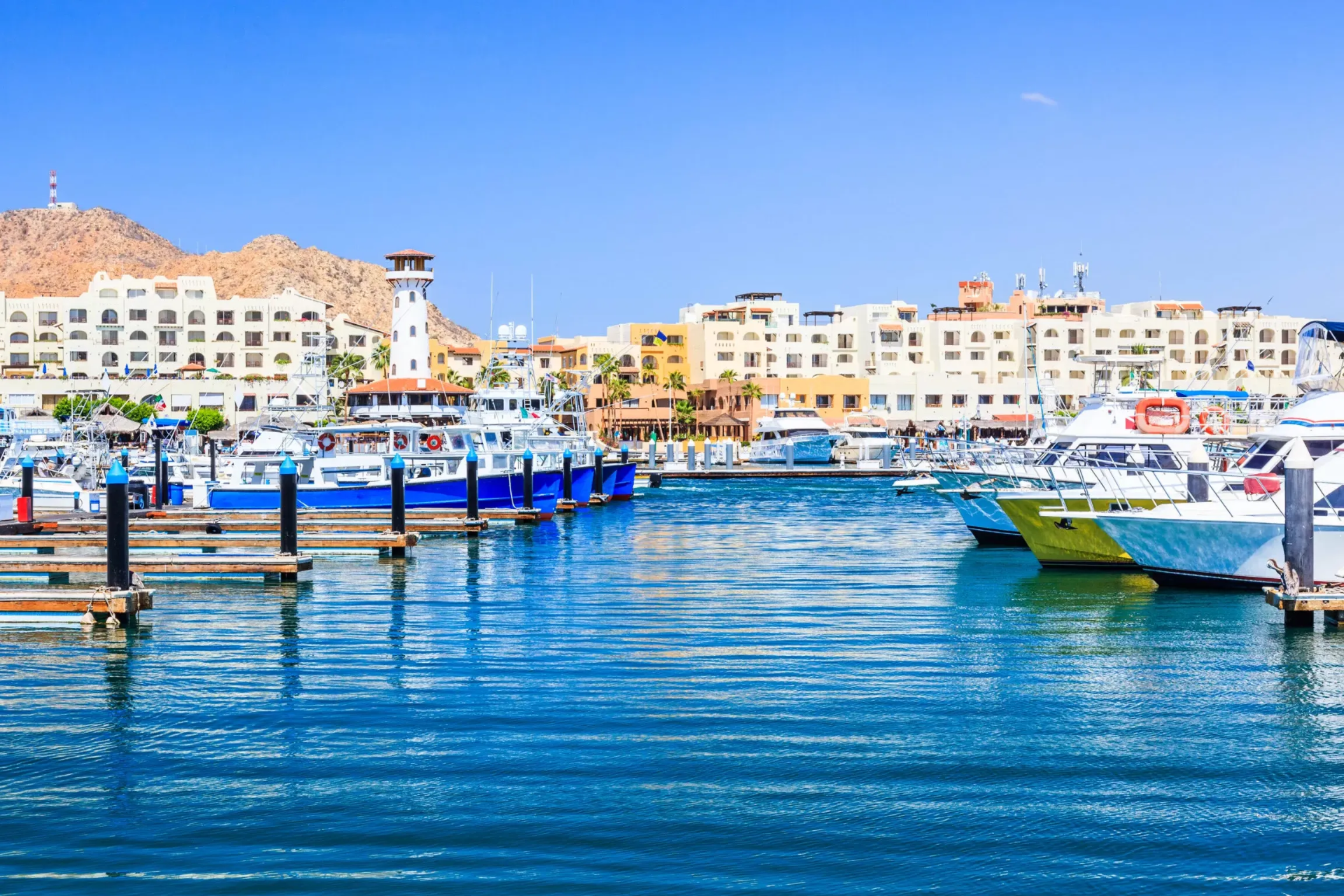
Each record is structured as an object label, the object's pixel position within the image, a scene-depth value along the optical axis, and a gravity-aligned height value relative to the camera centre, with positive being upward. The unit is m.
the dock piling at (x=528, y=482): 40.81 -1.15
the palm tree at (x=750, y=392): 108.81 +3.77
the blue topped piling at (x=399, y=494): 31.08 -1.14
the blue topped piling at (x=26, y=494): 35.31 -1.30
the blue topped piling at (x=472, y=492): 36.84 -1.30
